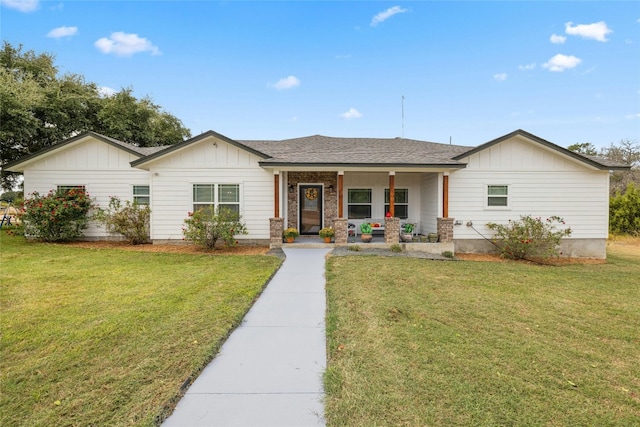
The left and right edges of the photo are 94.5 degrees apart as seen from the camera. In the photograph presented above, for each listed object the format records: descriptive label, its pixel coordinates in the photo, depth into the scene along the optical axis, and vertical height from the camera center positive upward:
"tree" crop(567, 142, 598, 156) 26.07 +5.46
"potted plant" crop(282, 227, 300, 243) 10.44 -0.89
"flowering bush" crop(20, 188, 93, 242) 11.02 -0.24
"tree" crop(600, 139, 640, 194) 23.00 +4.26
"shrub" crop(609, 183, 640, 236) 16.22 -0.19
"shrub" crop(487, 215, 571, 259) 9.84 -0.96
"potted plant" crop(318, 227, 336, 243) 10.34 -0.88
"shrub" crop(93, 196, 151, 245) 11.05 -0.44
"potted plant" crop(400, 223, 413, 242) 10.62 -0.91
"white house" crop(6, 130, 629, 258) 10.33 +1.03
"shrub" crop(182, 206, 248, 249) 9.91 -0.64
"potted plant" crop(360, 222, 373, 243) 10.47 -0.83
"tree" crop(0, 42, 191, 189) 12.72 +5.57
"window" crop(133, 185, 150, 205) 11.80 +0.59
